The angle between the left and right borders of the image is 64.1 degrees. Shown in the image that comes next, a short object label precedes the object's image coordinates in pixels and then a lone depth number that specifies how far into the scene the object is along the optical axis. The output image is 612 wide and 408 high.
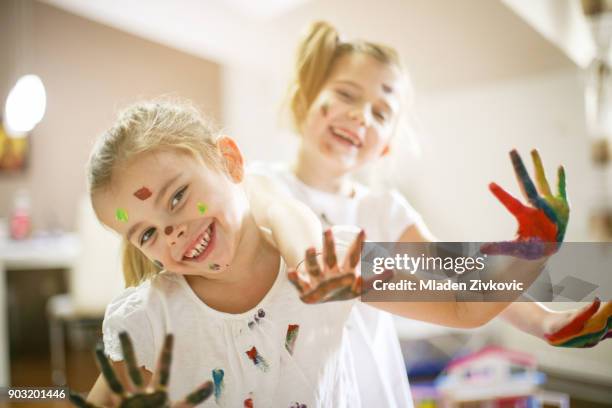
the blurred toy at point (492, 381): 1.36
